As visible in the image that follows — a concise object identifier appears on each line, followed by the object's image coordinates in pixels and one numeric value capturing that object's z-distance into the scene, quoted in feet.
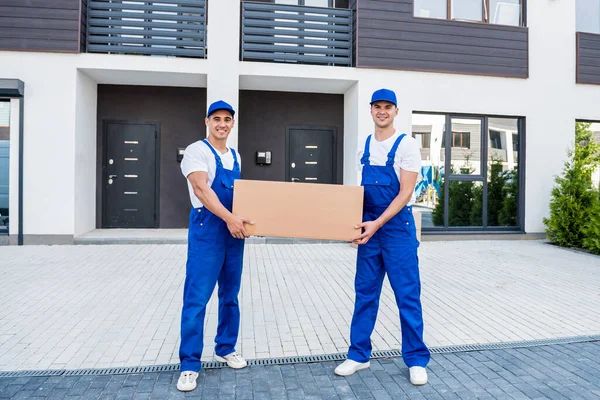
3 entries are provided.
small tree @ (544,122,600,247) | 27.71
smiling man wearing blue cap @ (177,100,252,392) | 9.12
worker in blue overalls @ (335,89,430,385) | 9.63
